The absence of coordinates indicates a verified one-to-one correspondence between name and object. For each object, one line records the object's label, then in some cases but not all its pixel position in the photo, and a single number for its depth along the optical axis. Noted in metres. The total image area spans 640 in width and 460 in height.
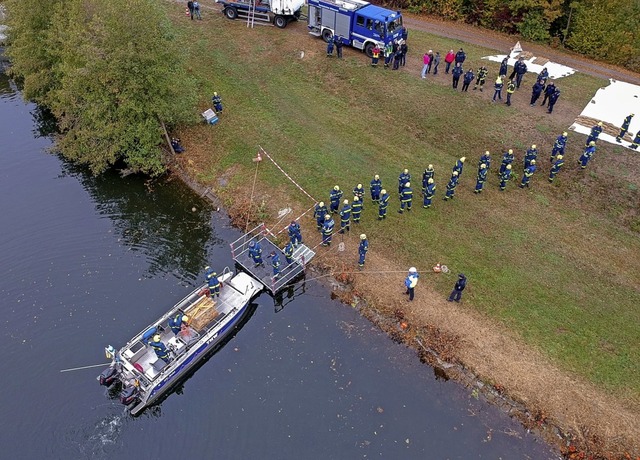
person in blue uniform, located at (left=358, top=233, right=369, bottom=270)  20.97
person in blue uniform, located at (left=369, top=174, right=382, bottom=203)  24.06
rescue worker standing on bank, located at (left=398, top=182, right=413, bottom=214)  23.42
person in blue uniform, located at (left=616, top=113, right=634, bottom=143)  26.80
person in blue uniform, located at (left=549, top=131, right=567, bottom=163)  25.27
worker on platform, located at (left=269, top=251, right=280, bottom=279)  21.12
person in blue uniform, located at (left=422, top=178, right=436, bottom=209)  23.30
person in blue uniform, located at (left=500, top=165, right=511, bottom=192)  24.60
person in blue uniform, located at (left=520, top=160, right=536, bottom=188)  24.61
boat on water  17.80
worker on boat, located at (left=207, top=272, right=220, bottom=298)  20.12
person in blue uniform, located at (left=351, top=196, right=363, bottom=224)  22.67
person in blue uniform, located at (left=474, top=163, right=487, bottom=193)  24.05
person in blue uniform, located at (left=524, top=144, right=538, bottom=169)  24.41
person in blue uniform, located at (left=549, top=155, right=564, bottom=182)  24.61
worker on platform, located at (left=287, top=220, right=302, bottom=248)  21.97
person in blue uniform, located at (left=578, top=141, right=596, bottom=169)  25.41
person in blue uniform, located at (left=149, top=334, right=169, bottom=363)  17.64
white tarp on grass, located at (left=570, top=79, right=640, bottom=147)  28.09
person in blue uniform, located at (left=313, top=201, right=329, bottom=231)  22.58
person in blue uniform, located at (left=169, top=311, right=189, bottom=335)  18.89
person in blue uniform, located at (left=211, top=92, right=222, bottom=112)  30.34
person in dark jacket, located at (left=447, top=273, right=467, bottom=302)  19.45
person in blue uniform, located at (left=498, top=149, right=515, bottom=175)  24.52
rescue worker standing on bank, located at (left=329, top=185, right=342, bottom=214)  23.28
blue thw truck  33.53
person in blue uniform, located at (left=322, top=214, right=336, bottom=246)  22.00
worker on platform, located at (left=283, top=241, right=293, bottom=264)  21.66
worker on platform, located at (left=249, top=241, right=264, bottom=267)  21.83
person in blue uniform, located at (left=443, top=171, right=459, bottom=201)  23.89
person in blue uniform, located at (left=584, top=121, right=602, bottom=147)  25.94
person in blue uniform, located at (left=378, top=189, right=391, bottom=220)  22.72
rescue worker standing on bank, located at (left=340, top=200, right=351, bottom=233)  22.13
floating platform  21.77
